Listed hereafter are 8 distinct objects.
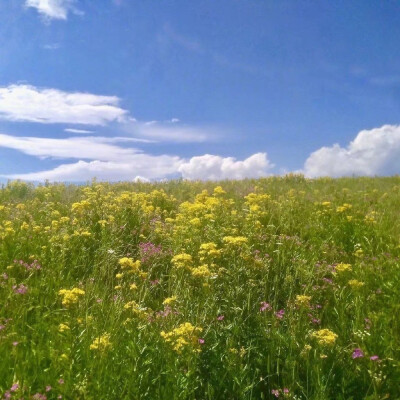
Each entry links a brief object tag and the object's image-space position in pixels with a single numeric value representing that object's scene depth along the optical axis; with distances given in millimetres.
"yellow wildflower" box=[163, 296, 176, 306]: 3555
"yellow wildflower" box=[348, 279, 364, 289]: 4434
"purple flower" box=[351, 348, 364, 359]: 3286
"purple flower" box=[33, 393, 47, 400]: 2574
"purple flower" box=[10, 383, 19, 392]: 2588
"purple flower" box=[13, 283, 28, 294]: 4246
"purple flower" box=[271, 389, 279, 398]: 2931
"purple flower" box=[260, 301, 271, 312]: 4089
